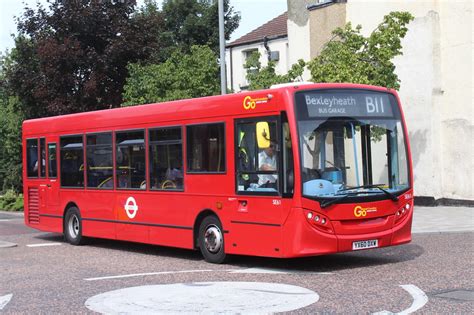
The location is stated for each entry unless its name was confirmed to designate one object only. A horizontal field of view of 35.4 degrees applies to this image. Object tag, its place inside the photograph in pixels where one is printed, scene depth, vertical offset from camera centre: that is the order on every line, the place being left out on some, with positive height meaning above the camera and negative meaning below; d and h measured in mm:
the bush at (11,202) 31859 -1341
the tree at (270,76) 20812 +2517
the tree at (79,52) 26766 +4319
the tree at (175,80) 24828 +2974
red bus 10992 -114
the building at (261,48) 37656 +6288
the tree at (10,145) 37875 +1400
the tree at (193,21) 52375 +10360
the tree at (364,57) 19447 +2839
